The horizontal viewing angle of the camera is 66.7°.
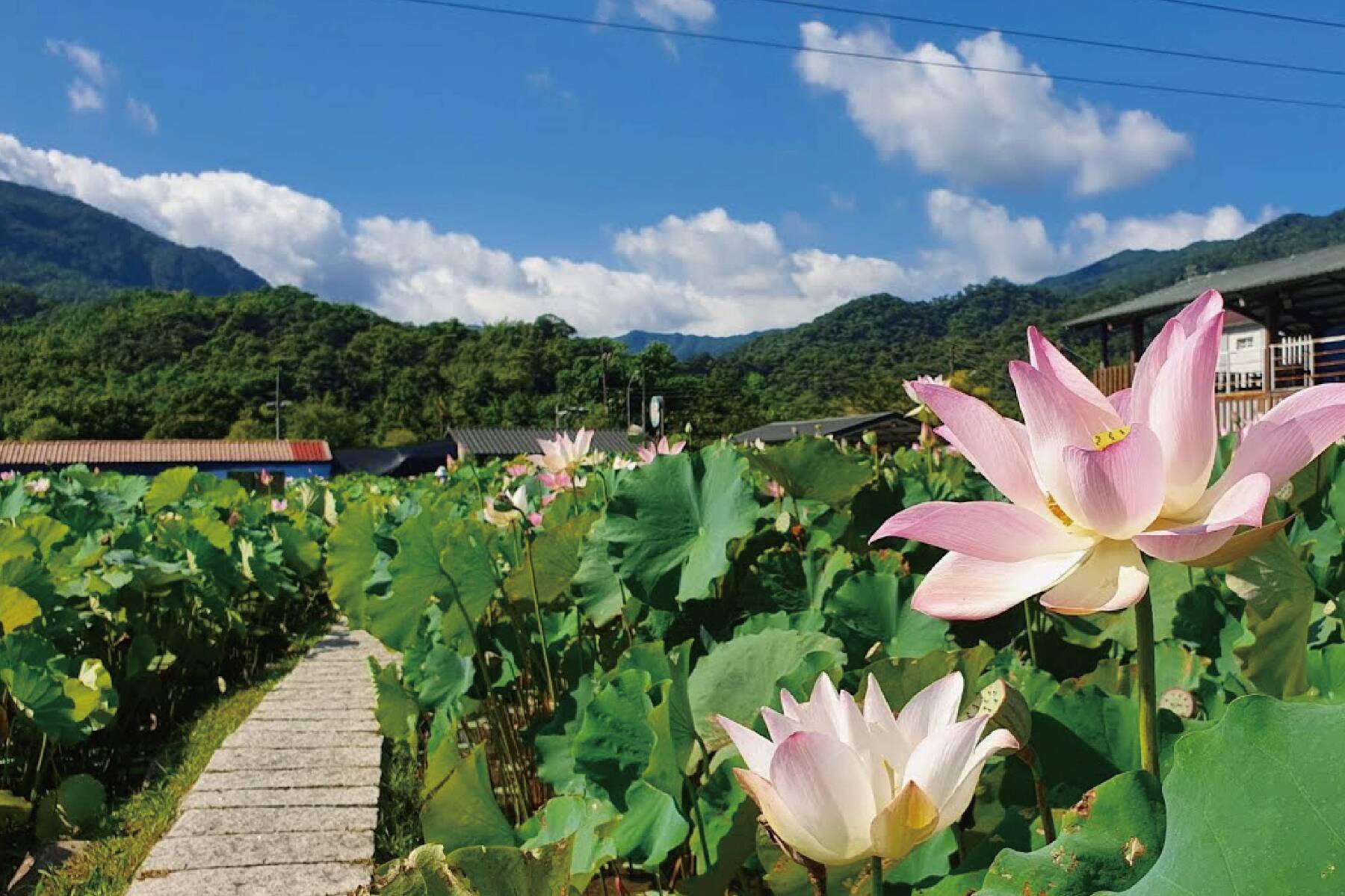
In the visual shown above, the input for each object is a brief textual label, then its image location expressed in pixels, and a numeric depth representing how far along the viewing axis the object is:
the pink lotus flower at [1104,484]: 0.44
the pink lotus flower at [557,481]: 2.37
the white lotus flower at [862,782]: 0.46
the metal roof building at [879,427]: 25.39
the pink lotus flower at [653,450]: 2.08
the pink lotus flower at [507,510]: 1.85
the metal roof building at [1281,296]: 12.22
